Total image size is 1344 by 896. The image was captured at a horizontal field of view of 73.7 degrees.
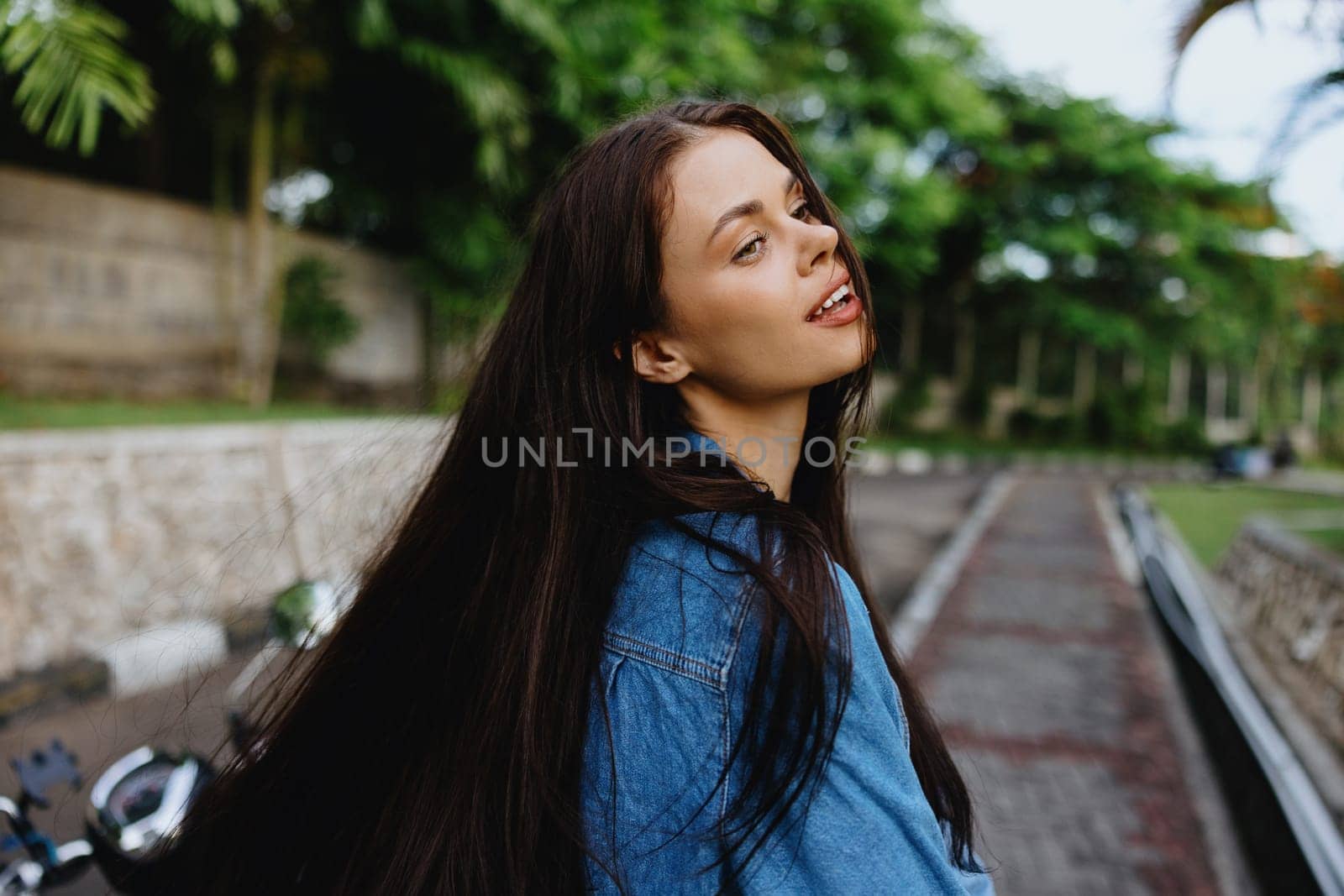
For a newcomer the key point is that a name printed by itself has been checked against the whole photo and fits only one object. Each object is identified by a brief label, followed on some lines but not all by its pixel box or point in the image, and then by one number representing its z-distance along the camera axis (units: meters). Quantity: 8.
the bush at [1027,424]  29.17
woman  1.03
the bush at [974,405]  28.69
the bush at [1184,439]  29.25
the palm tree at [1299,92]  3.64
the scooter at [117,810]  1.50
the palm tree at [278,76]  6.66
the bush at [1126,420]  28.91
